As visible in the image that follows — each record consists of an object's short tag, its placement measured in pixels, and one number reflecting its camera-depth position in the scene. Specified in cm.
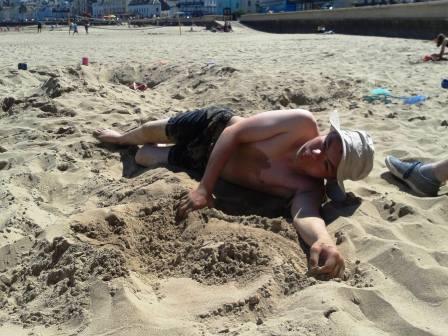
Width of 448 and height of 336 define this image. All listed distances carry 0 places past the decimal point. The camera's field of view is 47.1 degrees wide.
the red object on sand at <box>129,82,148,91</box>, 678
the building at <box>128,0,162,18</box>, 10531
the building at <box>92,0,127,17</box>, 11759
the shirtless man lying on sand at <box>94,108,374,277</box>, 263
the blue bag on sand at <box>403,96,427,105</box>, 539
